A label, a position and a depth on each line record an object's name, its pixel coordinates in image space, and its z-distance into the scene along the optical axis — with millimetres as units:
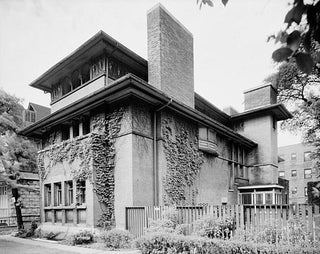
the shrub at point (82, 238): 11031
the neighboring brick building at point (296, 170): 49531
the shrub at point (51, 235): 12894
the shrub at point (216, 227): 8773
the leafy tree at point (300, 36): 1786
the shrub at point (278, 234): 7270
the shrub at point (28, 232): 14455
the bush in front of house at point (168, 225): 9198
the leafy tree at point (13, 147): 15727
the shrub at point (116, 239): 10123
